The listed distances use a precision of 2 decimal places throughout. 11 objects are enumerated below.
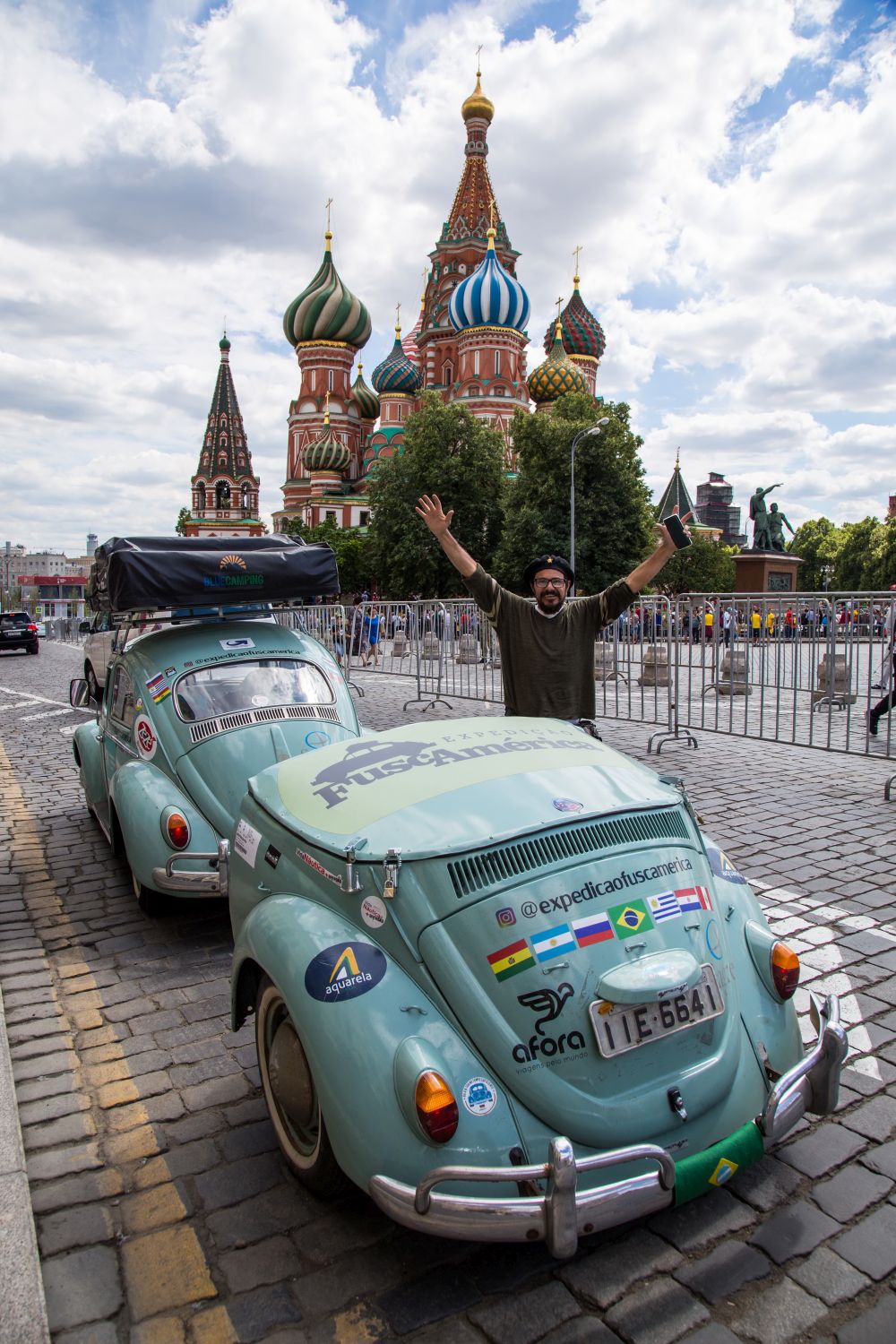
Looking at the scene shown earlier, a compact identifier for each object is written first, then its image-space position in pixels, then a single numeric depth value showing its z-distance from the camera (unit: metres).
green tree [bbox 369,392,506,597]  40.81
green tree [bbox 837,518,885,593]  63.84
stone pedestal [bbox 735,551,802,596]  38.47
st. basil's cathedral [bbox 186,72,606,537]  52.31
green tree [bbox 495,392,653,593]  34.91
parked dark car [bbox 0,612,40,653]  31.66
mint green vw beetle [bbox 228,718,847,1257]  2.03
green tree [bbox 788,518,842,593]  78.31
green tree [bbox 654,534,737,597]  62.81
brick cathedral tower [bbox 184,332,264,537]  89.06
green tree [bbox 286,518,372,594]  57.41
